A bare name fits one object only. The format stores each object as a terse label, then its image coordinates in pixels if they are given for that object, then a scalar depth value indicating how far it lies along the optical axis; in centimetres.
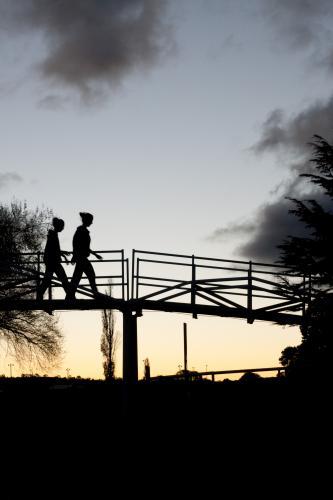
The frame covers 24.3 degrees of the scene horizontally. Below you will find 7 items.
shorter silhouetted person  1898
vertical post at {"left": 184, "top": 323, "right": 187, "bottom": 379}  2282
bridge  2053
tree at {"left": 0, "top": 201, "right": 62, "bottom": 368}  3272
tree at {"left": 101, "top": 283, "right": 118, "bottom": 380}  5241
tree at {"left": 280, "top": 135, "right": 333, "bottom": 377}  1912
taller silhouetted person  1822
